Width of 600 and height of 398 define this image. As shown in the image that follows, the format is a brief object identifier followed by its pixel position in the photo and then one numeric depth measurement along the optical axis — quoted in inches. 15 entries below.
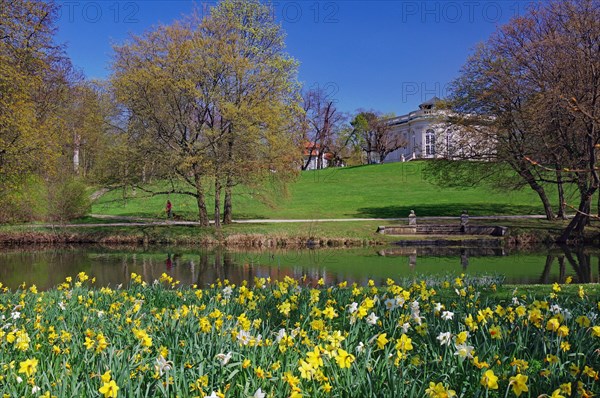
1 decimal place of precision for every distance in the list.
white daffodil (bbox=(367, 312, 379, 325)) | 158.8
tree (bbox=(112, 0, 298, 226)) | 1031.6
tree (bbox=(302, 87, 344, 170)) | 3154.5
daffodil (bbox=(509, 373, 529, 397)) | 97.6
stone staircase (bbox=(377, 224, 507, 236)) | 1125.0
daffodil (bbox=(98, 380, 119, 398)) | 100.7
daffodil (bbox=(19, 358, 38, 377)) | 118.2
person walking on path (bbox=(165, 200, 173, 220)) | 1337.1
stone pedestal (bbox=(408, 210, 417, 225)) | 1186.8
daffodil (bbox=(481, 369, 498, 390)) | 100.7
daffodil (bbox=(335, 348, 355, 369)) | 111.5
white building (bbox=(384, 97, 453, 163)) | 2859.7
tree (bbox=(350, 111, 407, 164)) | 3208.7
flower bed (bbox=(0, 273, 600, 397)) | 125.2
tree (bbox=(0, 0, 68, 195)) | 732.7
